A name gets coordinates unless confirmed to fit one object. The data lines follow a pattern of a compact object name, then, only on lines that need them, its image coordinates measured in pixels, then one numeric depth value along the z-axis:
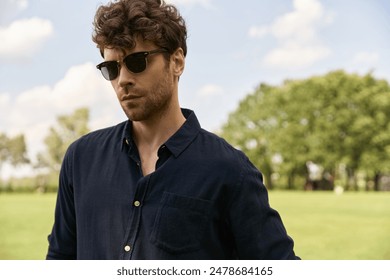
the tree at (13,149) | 18.86
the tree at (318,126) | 35.22
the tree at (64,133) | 24.45
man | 1.99
